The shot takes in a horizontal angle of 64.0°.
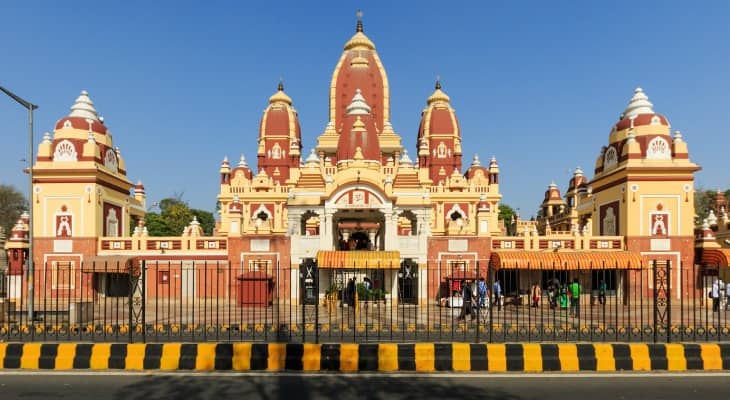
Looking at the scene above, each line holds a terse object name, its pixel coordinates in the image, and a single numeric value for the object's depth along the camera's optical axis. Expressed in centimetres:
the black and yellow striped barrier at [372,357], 1070
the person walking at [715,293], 2150
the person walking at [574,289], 2081
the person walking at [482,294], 1688
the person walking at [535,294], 2260
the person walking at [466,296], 1660
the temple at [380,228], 2495
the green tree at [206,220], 7416
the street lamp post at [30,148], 1730
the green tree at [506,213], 7637
